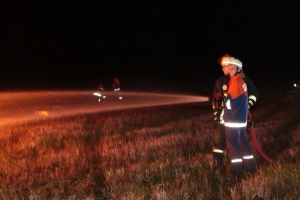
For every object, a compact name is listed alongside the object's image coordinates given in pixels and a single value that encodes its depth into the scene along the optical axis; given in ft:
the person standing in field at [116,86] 65.27
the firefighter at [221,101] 20.58
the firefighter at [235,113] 19.60
